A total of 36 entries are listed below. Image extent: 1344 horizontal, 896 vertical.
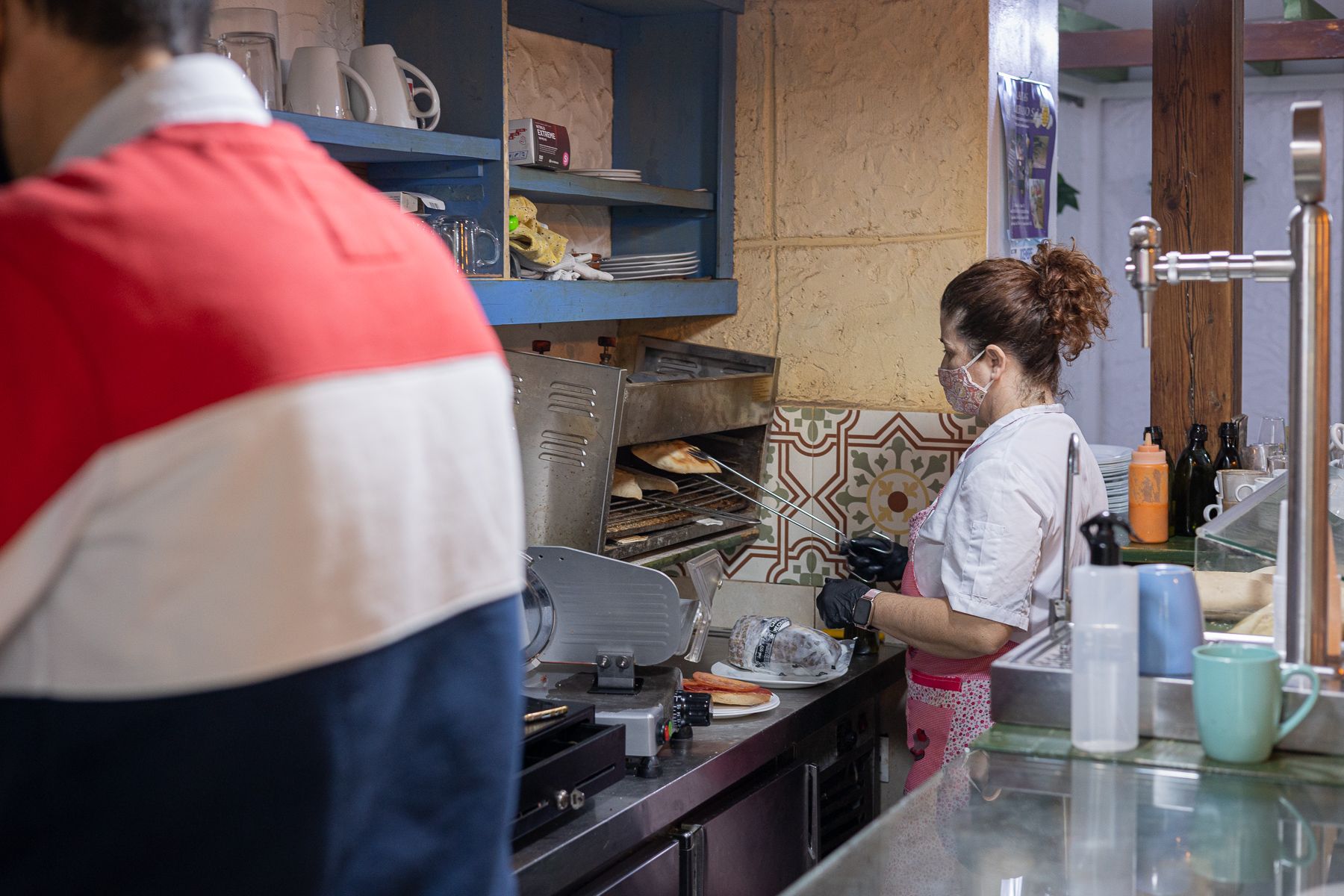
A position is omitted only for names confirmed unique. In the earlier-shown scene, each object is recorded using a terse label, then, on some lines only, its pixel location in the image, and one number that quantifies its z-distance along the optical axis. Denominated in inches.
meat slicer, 110.7
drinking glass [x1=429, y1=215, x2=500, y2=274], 120.7
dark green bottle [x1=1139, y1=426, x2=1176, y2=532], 158.7
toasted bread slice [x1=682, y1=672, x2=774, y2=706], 121.0
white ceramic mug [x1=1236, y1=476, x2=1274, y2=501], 145.0
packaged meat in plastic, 131.9
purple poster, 151.3
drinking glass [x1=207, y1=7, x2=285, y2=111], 102.0
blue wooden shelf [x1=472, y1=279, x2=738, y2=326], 121.8
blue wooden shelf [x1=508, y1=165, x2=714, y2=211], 125.7
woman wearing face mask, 110.0
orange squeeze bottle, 149.5
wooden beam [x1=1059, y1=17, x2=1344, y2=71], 274.5
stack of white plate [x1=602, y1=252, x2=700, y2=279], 152.8
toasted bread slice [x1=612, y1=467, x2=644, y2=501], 137.5
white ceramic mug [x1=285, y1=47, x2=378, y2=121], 106.2
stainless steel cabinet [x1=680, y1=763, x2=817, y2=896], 108.5
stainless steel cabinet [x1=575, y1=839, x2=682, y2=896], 96.7
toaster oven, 126.1
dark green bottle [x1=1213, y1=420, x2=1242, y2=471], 160.7
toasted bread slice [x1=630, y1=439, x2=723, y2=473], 142.9
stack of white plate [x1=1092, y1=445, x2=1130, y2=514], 154.4
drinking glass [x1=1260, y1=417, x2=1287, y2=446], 159.6
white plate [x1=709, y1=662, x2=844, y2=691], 129.5
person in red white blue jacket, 33.4
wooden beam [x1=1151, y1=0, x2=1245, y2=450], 164.1
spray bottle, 66.0
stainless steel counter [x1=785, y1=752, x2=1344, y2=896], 55.3
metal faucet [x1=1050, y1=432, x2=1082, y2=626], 76.5
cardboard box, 125.0
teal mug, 64.6
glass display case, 92.7
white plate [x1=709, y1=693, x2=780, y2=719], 119.0
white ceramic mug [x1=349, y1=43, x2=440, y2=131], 112.7
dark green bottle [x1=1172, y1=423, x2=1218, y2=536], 158.2
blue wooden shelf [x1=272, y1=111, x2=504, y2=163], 101.7
